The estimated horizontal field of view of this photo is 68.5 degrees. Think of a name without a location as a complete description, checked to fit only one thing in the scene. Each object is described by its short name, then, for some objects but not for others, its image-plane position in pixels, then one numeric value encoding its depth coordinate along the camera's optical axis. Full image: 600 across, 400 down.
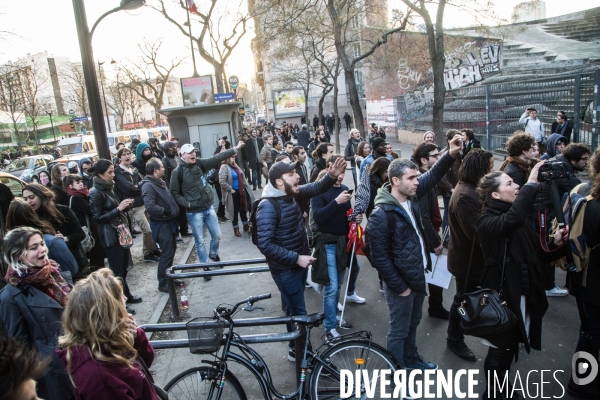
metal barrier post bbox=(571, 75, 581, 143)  10.23
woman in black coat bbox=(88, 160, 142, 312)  5.94
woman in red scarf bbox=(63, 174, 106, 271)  6.12
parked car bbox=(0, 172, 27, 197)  11.54
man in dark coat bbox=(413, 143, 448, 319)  4.77
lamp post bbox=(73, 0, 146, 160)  7.05
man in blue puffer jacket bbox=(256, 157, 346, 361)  3.99
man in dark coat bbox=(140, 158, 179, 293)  6.34
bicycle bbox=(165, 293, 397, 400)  3.20
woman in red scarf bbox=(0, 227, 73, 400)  2.94
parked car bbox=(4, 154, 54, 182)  22.12
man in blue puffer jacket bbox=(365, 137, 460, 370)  3.61
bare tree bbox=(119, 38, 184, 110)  41.81
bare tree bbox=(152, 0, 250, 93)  24.75
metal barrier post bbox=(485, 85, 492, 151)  14.19
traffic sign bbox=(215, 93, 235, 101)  21.33
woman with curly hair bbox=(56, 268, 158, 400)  2.17
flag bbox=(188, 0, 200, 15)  23.48
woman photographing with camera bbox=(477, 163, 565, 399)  3.22
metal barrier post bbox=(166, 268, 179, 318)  5.63
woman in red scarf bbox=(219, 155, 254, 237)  9.38
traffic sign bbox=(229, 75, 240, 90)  28.22
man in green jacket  6.96
